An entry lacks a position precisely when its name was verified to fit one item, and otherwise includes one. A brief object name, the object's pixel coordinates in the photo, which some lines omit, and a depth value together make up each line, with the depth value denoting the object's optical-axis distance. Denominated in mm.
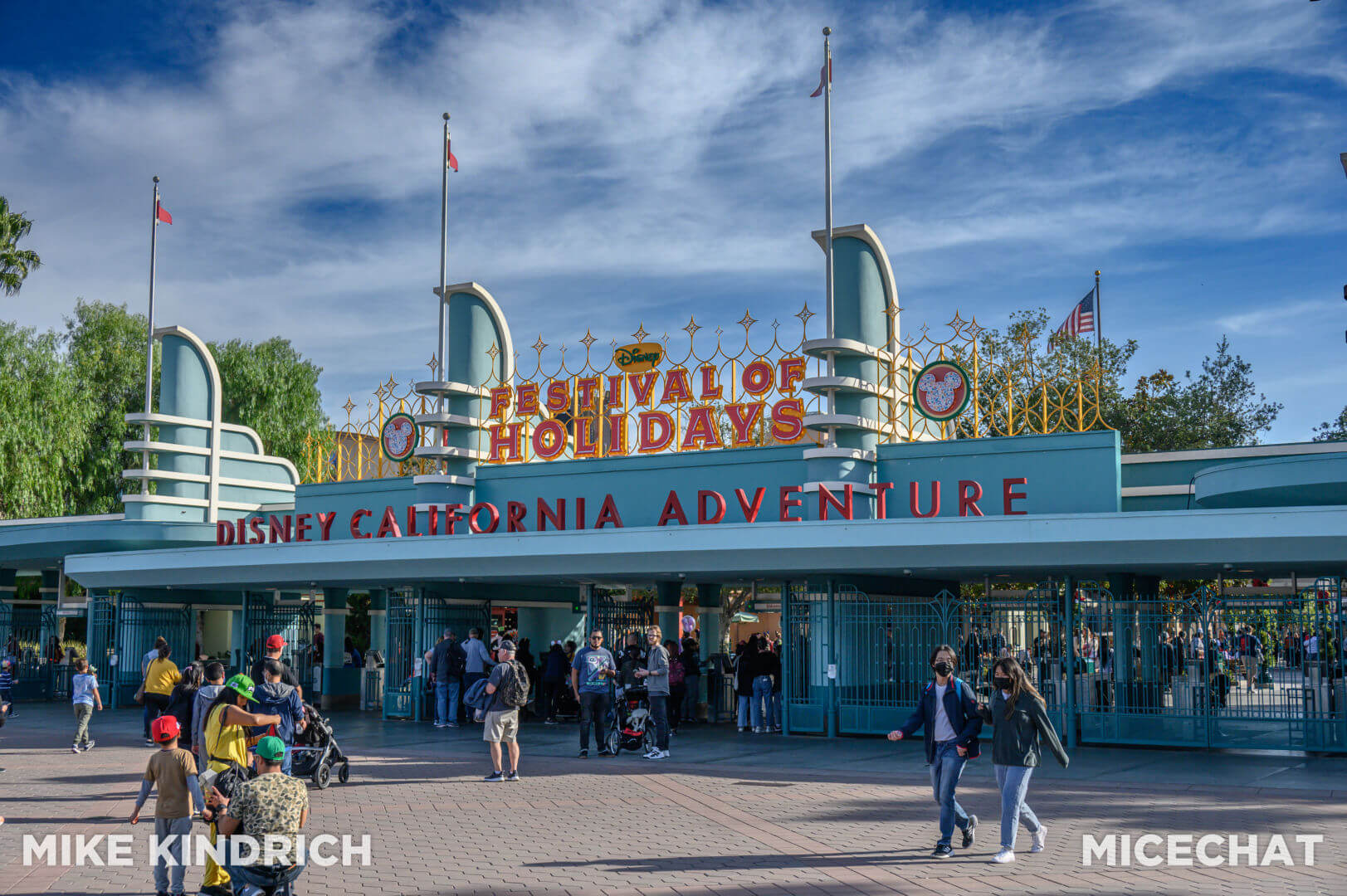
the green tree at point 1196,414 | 37688
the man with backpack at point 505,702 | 14406
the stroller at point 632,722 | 17281
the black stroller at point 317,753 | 13852
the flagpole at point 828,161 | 20672
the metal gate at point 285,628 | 26266
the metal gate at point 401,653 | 23469
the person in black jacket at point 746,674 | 20156
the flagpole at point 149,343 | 27734
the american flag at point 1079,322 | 24828
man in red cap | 12242
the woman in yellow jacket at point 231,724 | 9961
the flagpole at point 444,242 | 24828
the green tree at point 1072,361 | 36281
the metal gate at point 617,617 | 23469
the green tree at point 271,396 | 47125
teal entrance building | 17672
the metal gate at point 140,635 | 26859
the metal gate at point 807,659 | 19891
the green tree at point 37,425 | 37625
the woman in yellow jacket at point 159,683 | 16094
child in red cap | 8555
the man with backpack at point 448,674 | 21672
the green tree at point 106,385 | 44406
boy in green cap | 7137
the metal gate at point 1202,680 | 17297
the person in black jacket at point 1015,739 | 9672
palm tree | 39406
